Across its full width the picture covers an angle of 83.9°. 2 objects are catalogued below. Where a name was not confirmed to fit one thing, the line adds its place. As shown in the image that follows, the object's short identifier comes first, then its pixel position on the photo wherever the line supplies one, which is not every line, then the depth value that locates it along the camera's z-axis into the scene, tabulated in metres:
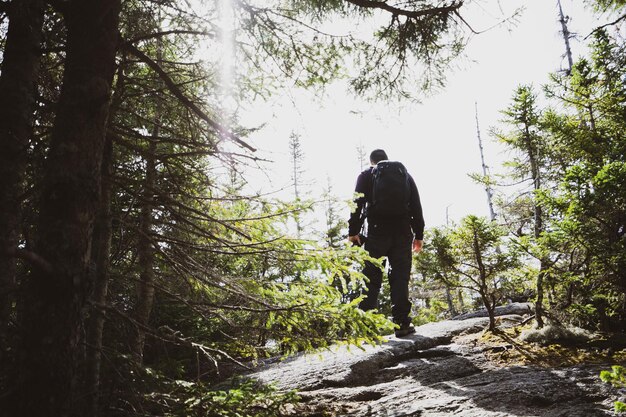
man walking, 5.60
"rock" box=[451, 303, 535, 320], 6.39
